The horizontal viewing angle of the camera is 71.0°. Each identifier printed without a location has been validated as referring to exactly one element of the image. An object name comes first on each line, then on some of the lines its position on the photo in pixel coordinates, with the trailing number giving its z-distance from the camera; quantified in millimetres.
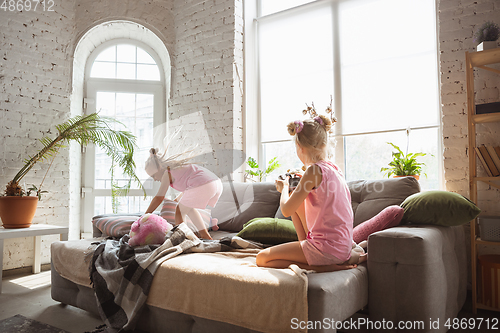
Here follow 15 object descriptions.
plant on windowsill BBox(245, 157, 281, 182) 3645
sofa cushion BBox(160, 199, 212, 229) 2764
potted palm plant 3102
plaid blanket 1817
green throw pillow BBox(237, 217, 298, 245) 2221
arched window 4168
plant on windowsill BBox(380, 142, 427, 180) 2746
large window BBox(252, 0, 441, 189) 3094
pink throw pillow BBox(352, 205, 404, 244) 1973
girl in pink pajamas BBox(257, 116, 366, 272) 1608
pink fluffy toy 2119
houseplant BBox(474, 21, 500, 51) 2402
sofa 1370
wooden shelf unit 2232
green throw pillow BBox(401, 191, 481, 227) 1937
